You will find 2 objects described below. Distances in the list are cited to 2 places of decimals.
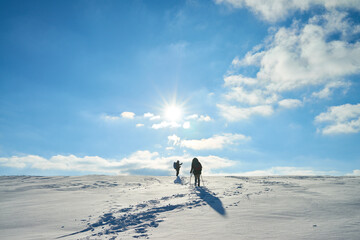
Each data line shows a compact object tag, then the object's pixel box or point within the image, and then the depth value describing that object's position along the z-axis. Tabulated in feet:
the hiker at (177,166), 74.58
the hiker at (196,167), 49.42
